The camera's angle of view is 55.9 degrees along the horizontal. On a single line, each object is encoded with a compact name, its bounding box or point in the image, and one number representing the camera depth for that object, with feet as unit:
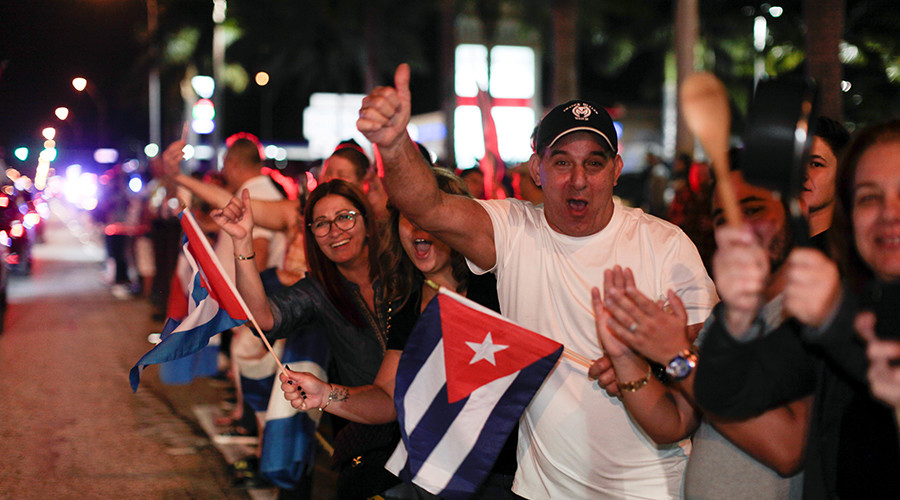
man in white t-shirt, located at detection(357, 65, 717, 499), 9.56
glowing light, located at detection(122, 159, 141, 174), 84.04
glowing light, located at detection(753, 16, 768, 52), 59.35
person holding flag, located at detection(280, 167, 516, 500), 11.41
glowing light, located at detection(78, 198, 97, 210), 86.49
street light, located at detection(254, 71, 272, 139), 213.66
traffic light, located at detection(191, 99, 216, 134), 104.73
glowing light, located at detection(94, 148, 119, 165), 111.42
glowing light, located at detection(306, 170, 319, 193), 24.96
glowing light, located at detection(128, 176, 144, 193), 49.32
